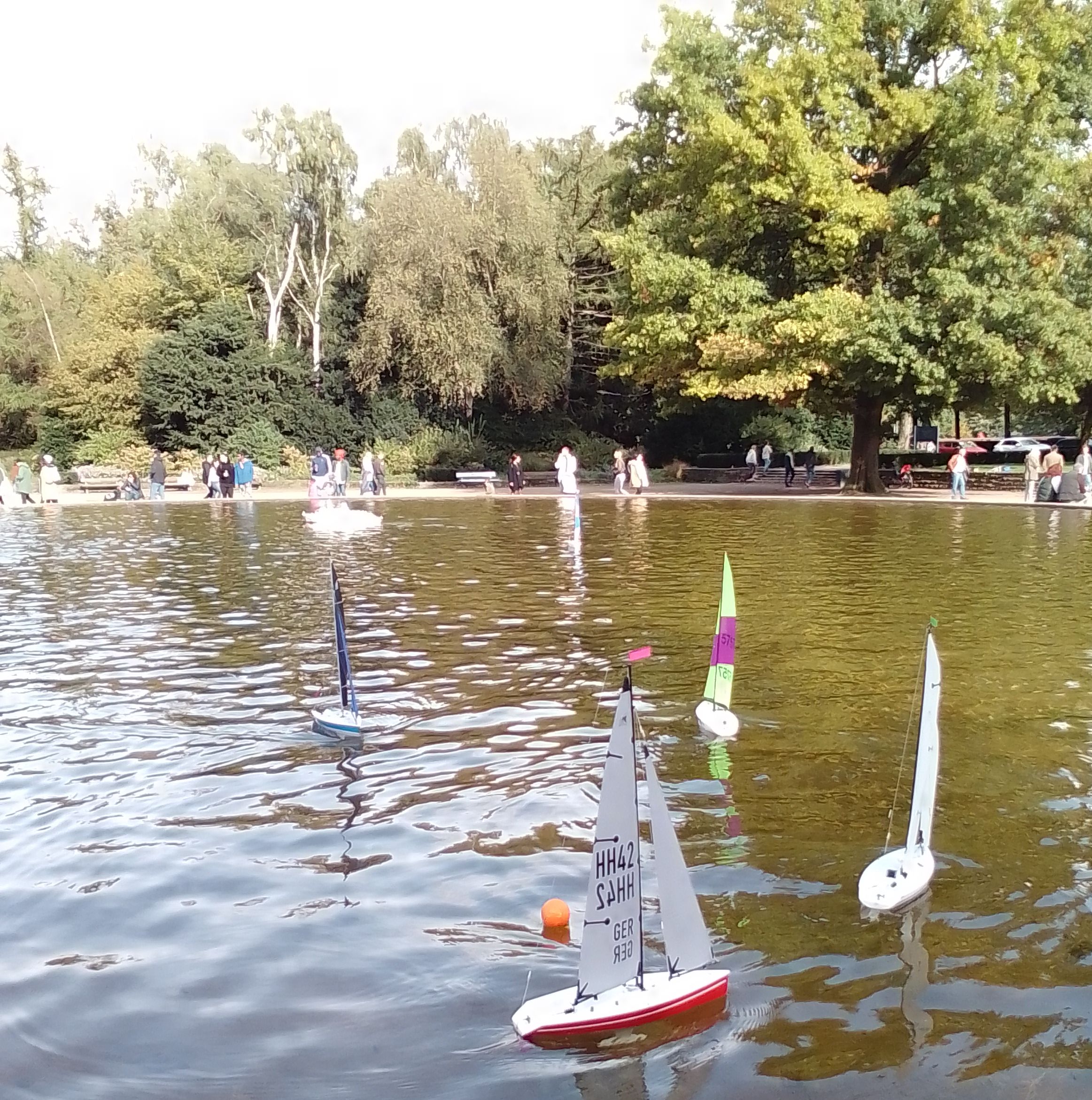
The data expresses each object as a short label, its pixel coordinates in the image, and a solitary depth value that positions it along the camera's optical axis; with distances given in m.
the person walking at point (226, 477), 39.16
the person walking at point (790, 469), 40.69
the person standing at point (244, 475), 40.75
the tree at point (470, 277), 43.12
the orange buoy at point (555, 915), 6.18
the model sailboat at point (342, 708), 9.45
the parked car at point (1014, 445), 55.38
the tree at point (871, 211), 31.39
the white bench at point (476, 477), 41.94
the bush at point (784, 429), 49.41
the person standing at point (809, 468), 41.28
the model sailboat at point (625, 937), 4.96
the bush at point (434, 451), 47.28
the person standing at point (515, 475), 40.15
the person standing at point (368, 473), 40.00
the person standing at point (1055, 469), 30.64
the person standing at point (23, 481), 36.94
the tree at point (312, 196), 46.88
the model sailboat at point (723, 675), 9.62
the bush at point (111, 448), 47.41
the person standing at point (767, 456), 46.31
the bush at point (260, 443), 47.59
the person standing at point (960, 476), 33.22
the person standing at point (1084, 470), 30.41
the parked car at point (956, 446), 52.41
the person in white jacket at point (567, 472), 36.06
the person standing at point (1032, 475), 31.97
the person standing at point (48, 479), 38.53
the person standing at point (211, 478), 39.28
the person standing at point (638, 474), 38.41
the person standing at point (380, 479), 40.84
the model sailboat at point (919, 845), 6.35
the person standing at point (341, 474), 40.22
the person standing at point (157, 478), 38.31
